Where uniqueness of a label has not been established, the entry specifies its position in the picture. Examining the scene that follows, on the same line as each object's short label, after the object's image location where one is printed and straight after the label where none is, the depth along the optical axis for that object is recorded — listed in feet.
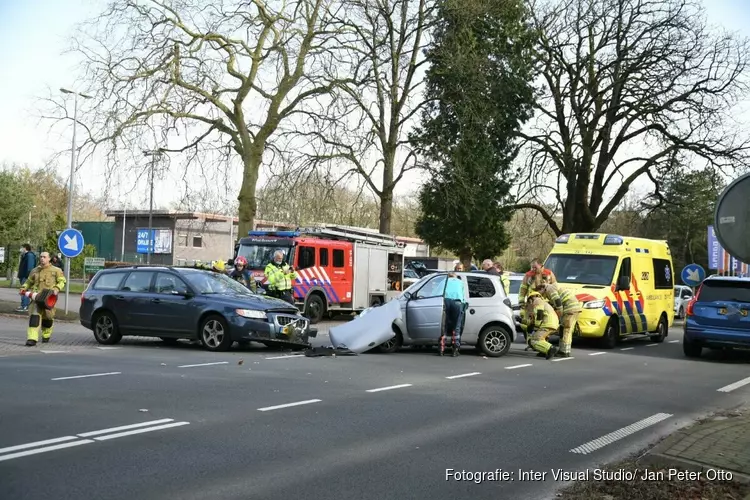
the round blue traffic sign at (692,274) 105.60
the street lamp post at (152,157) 74.07
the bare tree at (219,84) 73.26
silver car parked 49.03
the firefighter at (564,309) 49.68
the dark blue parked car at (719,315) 50.78
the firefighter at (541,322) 49.19
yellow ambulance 57.62
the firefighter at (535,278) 50.08
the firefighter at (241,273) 65.49
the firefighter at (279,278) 61.67
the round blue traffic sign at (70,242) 66.04
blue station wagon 46.91
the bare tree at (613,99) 107.34
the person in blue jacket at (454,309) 47.83
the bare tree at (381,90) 82.23
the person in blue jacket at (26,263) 74.23
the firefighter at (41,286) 48.34
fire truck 73.61
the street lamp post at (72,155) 72.13
